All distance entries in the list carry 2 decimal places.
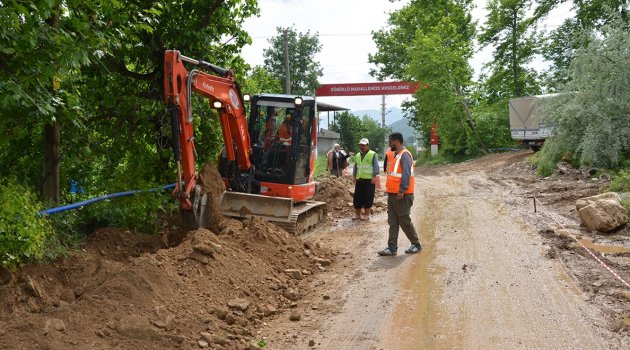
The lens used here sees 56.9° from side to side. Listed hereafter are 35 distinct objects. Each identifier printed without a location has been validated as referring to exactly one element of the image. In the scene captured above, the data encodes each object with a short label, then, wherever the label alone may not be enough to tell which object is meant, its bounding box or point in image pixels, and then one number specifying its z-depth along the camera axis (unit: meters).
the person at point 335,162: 19.32
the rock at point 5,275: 5.39
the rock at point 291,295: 6.67
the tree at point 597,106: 16.70
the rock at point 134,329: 4.79
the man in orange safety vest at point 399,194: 8.66
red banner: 44.66
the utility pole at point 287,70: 27.53
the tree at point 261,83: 20.47
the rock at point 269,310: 6.05
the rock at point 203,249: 6.77
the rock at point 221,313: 5.63
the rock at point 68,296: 5.46
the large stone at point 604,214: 9.83
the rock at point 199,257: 6.63
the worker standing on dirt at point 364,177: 12.15
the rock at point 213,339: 5.03
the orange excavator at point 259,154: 8.48
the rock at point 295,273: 7.49
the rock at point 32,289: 5.34
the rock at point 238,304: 5.93
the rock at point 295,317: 5.88
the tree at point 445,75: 34.69
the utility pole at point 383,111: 69.69
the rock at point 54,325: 4.48
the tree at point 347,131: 58.53
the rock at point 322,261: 8.24
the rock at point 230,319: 5.57
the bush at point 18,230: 5.31
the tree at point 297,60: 36.56
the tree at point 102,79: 5.61
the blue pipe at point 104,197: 6.48
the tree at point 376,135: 67.19
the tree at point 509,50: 35.44
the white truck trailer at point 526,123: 28.14
